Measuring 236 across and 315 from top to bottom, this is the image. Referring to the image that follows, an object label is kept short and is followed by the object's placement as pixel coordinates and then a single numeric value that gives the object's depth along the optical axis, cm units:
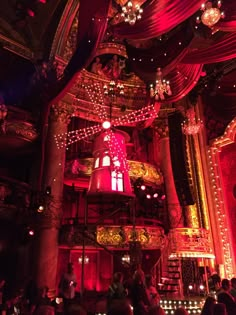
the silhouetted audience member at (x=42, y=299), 704
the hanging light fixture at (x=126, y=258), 1105
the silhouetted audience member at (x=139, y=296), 452
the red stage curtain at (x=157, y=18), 607
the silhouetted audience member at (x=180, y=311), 300
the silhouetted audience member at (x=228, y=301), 415
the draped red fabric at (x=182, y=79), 933
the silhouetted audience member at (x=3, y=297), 703
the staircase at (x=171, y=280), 1090
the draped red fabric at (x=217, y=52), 769
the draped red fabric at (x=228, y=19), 646
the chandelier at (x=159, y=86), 794
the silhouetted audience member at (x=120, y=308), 206
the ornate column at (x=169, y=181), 1278
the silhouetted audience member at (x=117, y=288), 523
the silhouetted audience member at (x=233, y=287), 575
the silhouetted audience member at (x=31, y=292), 831
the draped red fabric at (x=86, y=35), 684
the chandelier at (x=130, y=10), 578
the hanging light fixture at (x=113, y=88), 1348
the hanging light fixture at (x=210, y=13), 612
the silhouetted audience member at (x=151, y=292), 535
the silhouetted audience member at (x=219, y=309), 328
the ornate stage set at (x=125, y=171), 973
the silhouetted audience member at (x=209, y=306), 354
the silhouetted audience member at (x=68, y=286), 831
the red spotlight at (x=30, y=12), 1079
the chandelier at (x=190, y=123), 1225
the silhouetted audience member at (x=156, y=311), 268
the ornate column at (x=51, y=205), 983
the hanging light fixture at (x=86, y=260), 1221
